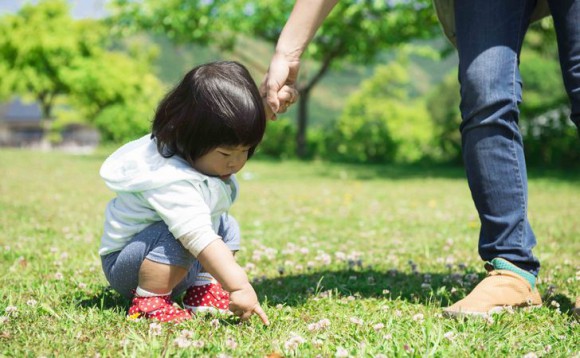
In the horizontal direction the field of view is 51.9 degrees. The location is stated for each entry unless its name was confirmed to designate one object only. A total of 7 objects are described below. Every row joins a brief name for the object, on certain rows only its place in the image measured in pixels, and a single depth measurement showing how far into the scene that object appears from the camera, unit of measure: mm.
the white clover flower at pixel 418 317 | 2590
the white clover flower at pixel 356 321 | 2506
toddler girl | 2453
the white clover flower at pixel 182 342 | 2111
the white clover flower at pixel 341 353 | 2061
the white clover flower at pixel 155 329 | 2322
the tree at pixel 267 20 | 18402
